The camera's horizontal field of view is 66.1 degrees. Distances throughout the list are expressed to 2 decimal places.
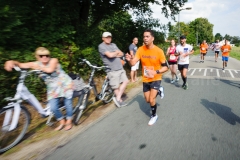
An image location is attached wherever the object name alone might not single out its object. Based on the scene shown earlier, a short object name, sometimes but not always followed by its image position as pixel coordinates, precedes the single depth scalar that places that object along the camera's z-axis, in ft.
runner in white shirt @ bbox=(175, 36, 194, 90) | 22.54
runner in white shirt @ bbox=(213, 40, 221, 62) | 53.33
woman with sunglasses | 10.68
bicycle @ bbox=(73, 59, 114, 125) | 14.03
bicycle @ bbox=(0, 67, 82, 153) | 10.41
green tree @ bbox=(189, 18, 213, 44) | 268.02
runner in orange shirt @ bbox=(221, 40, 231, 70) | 37.91
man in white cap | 15.19
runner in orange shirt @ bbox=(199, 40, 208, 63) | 54.47
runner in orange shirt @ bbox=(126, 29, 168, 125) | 12.10
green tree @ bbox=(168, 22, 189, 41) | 217.89
